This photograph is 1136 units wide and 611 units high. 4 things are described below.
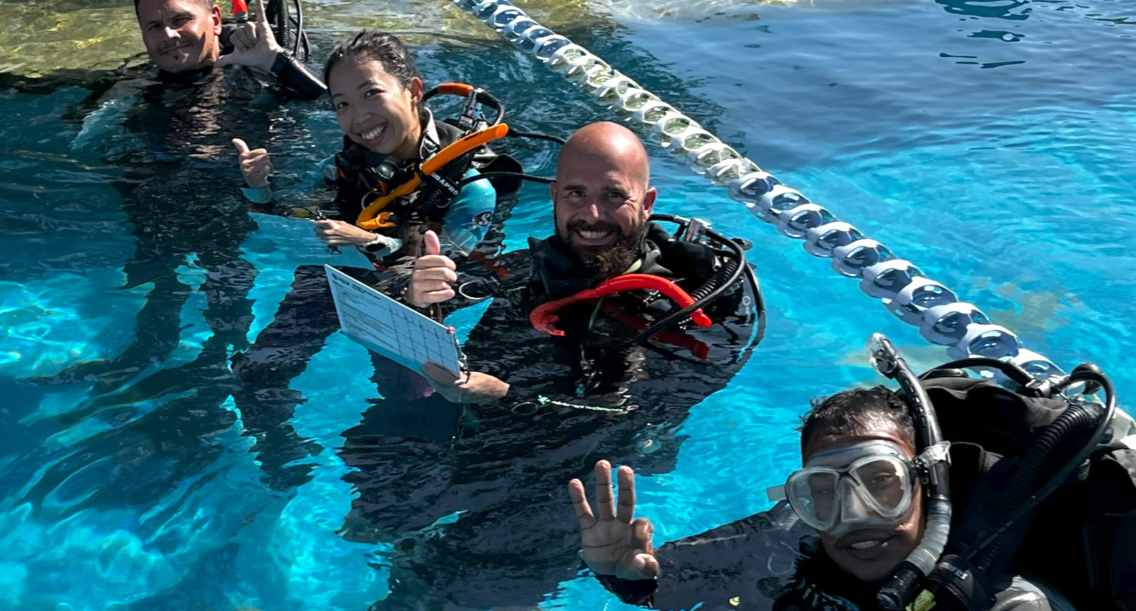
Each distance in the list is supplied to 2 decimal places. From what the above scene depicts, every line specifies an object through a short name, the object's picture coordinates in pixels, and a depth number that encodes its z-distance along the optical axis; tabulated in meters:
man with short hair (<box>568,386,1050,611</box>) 2.33
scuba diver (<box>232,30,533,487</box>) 3.91
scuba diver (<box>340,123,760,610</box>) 3.15
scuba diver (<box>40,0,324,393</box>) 4.45
